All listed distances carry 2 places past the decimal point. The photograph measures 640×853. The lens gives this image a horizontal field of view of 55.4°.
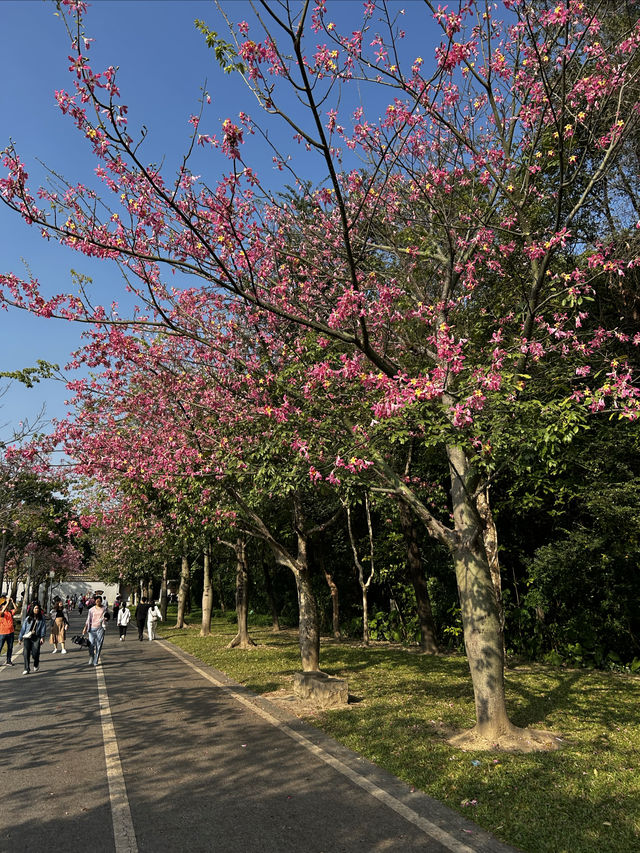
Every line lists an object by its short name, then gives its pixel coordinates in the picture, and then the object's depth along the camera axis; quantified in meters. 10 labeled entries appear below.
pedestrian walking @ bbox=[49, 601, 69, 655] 21.82
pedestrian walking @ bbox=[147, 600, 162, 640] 26.80
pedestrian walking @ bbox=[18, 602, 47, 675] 15.94
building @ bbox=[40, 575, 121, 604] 89.62
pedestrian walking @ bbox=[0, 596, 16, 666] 16.22
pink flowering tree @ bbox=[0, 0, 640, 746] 6.77
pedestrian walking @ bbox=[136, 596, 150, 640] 27.20
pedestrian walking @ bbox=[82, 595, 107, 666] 17.39
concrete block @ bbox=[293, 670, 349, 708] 10.85
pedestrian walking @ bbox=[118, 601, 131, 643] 26.09
